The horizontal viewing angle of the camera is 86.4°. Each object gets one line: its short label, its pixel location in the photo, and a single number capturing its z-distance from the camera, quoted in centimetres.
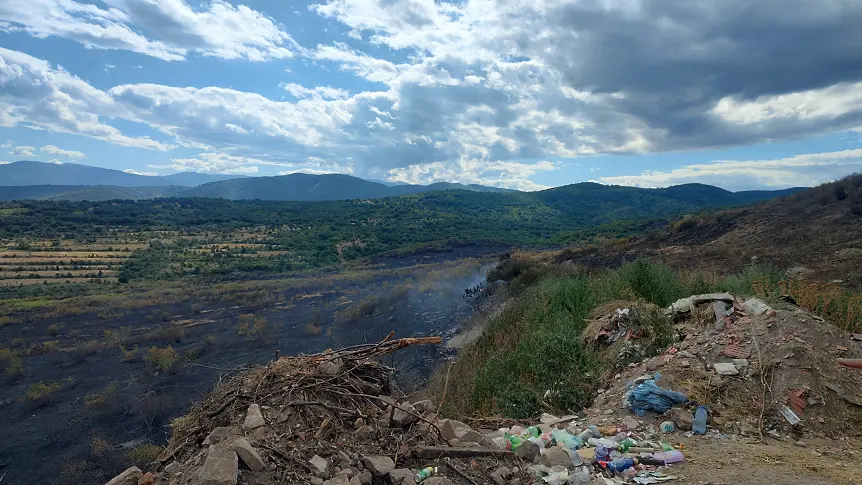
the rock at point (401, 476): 349
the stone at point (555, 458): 411
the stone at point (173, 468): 358
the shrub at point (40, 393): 1825
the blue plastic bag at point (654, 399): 546
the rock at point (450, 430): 429
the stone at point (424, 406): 500
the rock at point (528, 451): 422
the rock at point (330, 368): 479
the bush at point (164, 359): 2103
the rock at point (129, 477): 343
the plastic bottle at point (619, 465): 409
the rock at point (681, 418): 507
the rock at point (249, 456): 328
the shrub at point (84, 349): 2317
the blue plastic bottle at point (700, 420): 499
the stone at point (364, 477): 343
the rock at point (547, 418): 570
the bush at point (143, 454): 1259
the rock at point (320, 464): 347
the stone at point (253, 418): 389
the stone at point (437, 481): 350
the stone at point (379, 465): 353
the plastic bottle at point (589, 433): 473
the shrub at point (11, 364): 2094
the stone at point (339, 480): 329
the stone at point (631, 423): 515
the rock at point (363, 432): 403
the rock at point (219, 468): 303
